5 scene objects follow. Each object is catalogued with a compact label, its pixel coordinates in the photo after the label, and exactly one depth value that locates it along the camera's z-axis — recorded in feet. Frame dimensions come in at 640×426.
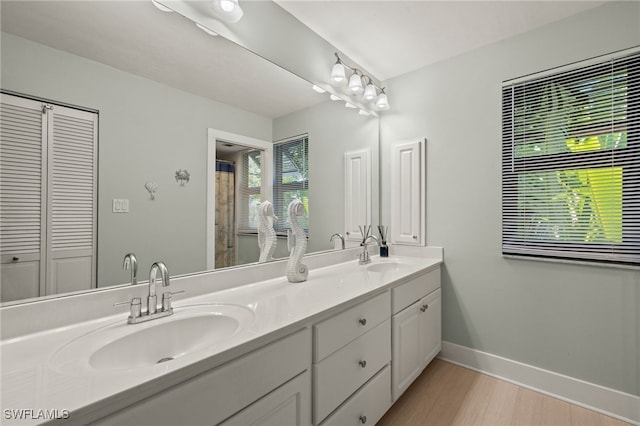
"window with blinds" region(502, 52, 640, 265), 5.30
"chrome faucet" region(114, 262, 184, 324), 3.27
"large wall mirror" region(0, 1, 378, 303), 3.03
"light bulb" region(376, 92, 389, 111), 8.05
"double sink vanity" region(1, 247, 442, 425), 2.10
